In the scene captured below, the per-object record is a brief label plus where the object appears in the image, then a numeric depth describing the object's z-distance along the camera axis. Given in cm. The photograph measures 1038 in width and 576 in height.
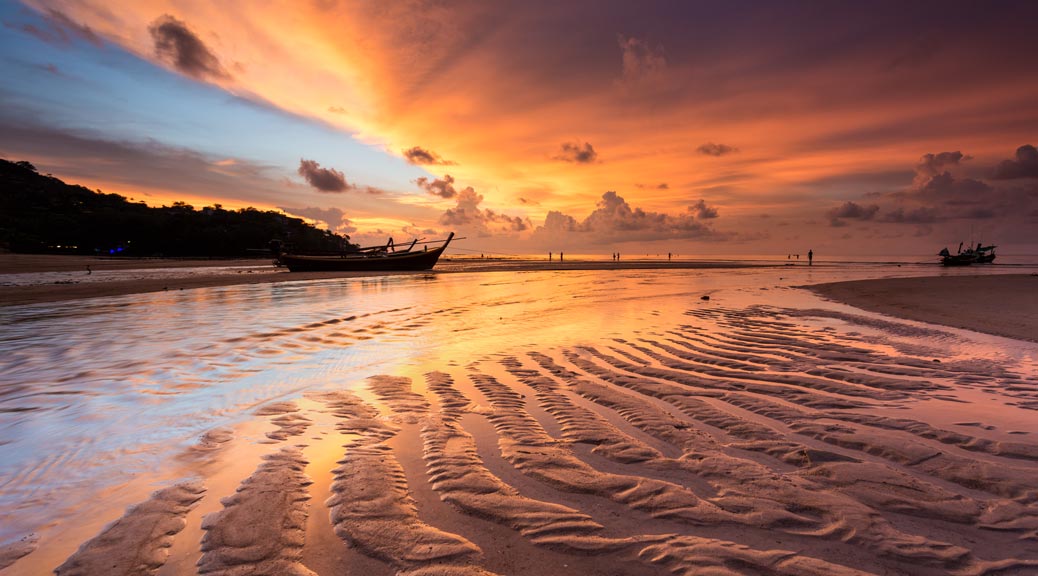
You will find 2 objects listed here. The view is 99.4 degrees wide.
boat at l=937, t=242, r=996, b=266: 6419
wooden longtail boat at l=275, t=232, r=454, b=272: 4381
